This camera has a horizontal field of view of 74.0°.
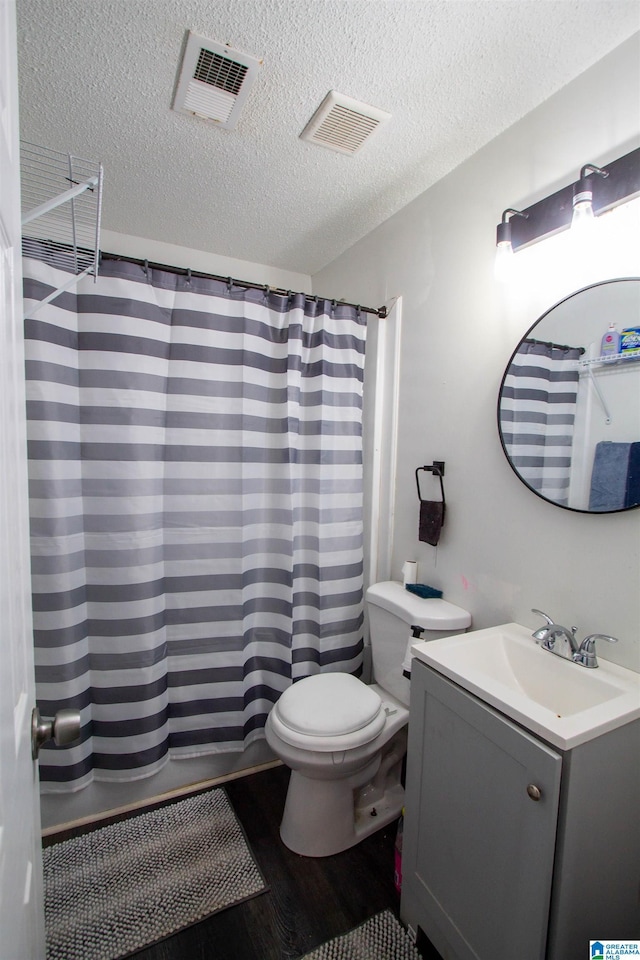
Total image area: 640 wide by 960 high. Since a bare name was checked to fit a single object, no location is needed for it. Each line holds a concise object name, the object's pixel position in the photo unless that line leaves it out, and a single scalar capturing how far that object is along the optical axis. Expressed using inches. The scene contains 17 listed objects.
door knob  27.0
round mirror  42.6
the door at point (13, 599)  20.6
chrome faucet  42.9
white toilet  53.9
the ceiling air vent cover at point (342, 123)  51.0
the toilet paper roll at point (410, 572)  69.4
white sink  34.0
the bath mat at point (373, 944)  46.1
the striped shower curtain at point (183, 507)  57.1
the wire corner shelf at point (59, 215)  39.4
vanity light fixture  41.1
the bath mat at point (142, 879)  48.1
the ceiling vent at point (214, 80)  45.2
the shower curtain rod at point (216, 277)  58.2
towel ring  65.4
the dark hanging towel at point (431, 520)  64.5
